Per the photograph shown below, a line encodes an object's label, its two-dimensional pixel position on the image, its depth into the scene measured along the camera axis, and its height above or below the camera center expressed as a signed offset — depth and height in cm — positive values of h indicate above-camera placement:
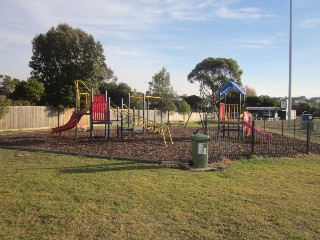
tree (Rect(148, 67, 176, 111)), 4700 +489
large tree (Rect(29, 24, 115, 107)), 2700 +538
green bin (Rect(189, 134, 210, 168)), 772 -110
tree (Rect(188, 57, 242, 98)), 6172 +947
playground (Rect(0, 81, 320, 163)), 981 -144
